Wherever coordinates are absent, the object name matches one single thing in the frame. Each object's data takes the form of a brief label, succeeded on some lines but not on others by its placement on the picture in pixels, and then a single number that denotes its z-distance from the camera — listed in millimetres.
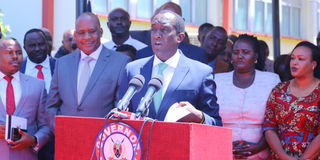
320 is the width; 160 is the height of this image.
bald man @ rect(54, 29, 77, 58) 8500
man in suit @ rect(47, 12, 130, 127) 5301
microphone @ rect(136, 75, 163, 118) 3398
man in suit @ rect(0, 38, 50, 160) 5727
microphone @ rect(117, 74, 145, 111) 3379
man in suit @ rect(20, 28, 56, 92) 7008
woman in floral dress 5473
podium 3318
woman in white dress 5742
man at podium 4336
